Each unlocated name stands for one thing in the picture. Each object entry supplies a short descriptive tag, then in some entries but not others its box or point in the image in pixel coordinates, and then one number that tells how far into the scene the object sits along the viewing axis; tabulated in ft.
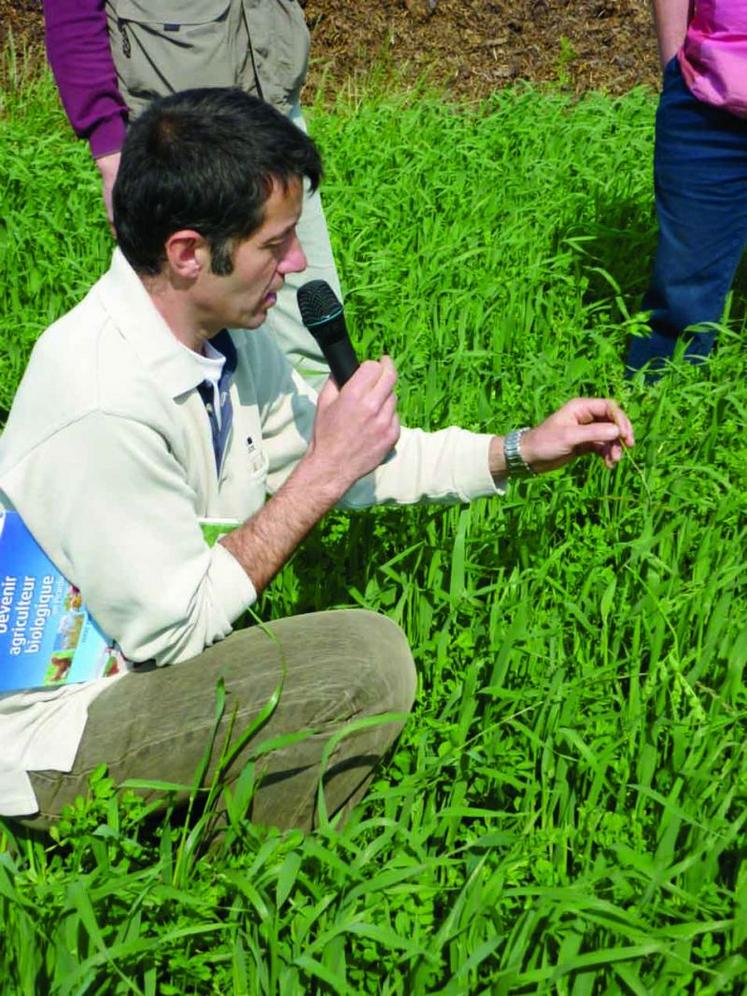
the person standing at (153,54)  10.30
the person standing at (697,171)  10.82
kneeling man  6.78
